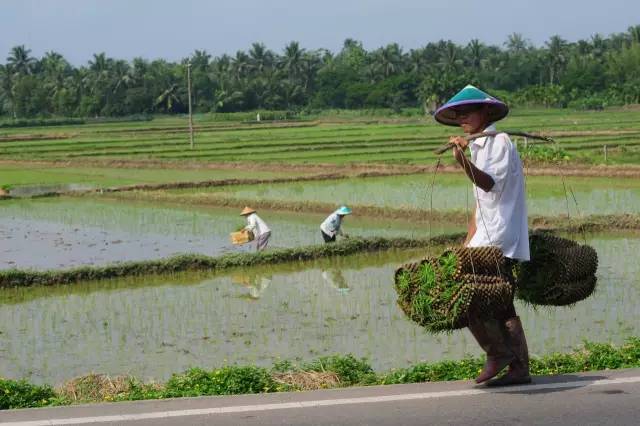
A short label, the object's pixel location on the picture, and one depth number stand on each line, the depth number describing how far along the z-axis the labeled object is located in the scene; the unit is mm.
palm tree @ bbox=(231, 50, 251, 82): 85000
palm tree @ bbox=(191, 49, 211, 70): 92375
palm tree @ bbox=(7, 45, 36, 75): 86575
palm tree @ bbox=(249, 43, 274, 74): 85875
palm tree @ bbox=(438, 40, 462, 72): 80312
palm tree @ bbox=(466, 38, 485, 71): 85000
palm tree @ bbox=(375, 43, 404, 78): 81812
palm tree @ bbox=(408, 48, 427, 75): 82438
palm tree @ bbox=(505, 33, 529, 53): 116038
